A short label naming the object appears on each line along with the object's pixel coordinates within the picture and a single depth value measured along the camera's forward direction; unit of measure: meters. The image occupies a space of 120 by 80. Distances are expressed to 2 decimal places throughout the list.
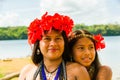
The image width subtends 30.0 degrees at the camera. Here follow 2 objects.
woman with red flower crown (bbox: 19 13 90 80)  1.83
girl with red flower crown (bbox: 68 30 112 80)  1.94
